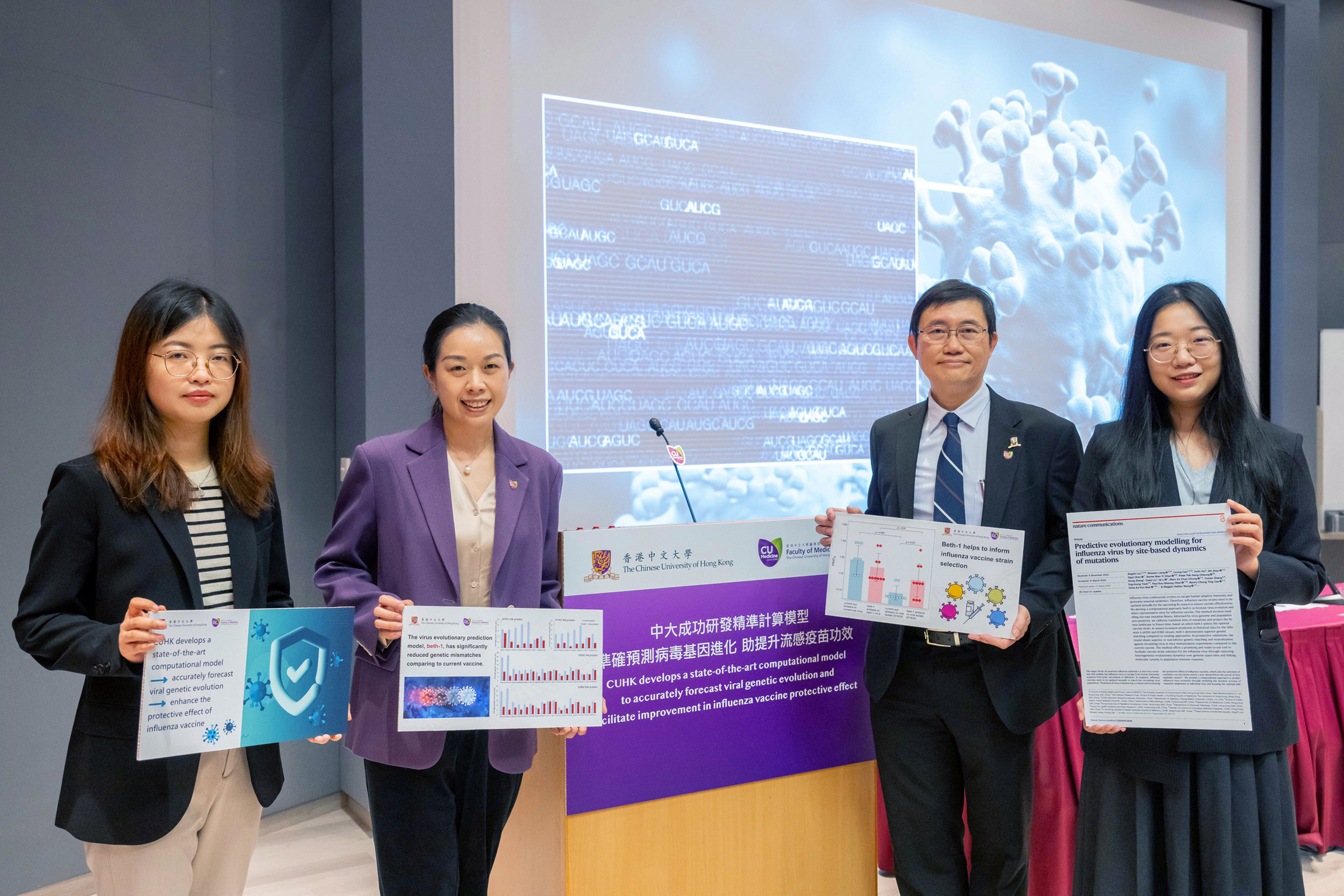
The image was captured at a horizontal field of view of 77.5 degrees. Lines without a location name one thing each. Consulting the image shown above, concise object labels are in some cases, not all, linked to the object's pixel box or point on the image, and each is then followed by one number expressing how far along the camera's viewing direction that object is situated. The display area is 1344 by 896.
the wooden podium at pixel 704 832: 1.84
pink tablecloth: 2.97
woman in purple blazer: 1.51
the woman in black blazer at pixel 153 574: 1.27
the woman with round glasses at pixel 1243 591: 1.57
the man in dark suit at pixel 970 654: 1.79
